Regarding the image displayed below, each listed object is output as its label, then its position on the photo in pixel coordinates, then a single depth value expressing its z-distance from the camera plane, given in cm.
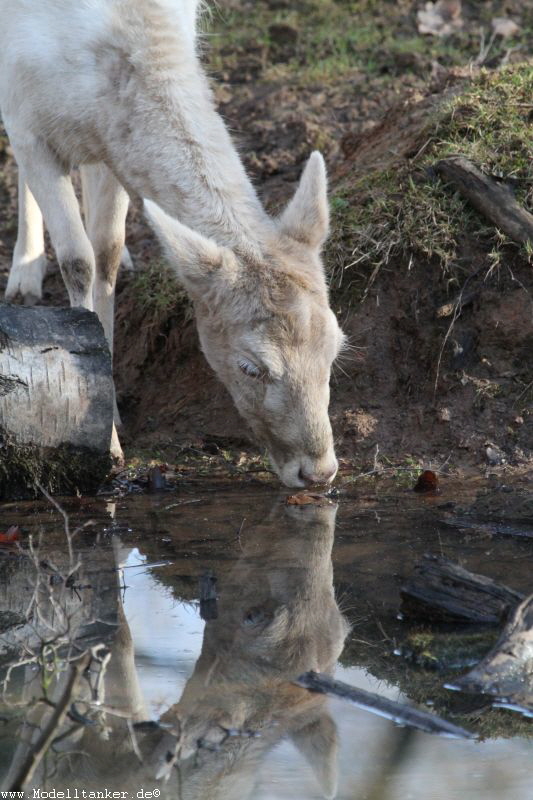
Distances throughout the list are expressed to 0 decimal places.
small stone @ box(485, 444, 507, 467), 1236
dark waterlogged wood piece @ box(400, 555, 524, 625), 824
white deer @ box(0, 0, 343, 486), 1095
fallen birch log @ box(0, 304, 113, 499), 1150
